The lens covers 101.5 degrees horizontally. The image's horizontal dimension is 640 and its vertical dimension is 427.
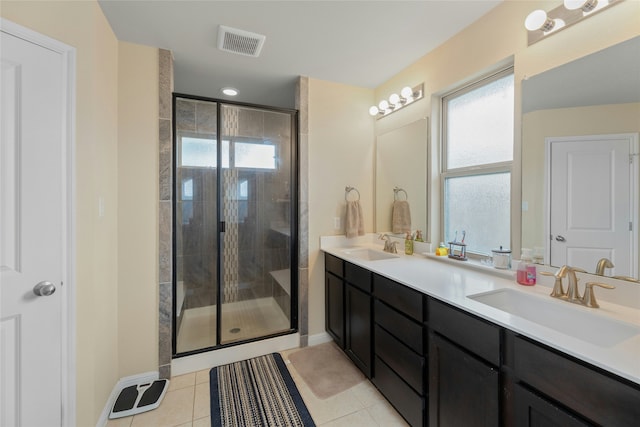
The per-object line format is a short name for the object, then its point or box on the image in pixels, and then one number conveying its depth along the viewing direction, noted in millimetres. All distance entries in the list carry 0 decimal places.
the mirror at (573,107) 1126
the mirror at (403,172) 2258
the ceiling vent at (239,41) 1795
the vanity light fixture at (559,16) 1222
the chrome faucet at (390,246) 2379
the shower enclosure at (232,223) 2146
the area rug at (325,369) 1914
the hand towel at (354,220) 2576
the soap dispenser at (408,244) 2287
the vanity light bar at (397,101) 2240
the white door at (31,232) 1115
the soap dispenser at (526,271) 1430
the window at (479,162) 1715
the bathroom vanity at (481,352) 792
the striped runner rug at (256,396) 1617
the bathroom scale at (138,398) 1688
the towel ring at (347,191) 2656
